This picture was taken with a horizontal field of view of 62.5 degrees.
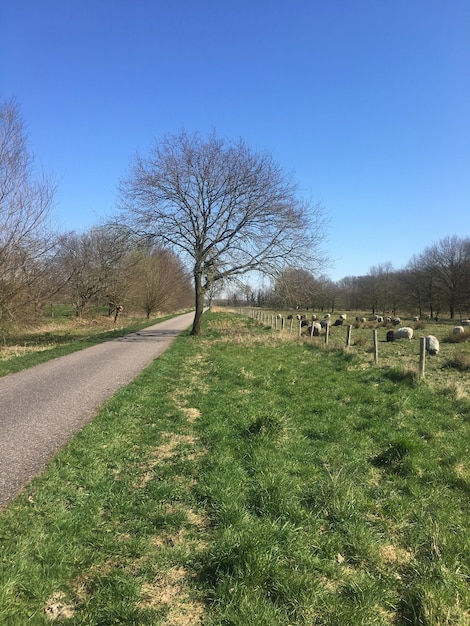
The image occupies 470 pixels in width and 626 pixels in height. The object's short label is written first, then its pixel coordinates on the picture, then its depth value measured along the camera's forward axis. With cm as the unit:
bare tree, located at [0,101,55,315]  1545
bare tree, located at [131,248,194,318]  4141
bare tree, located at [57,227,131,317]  3444
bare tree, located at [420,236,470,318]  5219
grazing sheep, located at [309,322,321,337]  2493
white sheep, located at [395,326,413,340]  2270
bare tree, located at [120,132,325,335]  1988
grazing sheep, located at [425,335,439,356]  1612
